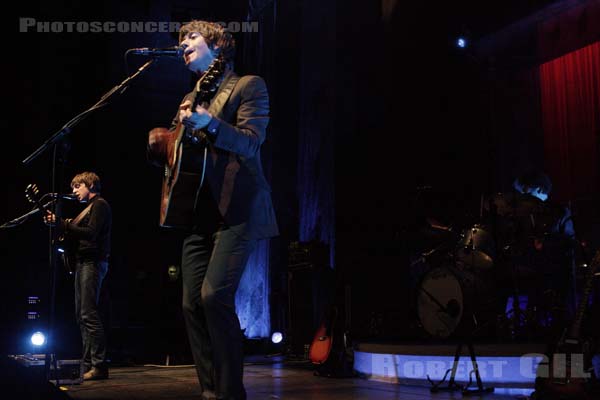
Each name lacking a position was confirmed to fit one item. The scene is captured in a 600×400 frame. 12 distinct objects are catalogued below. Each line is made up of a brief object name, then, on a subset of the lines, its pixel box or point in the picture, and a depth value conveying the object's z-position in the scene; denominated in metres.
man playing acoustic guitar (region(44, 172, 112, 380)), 5.13
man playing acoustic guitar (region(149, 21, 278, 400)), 2.47
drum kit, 5.45
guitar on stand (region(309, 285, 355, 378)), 5.21
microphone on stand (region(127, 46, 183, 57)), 3.13
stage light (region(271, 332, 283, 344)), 8.13
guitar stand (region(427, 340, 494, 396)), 4.09
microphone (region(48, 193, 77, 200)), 4.30
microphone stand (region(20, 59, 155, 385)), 4.04
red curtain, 10.23
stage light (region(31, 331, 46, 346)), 7.42
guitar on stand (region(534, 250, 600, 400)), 3.36
